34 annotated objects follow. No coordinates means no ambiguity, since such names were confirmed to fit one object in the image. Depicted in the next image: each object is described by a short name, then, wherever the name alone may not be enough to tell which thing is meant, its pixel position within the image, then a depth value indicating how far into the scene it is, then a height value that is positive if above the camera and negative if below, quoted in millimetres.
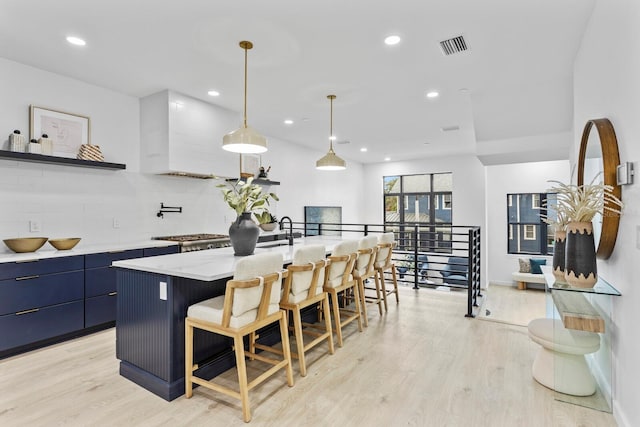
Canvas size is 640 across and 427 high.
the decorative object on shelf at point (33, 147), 3359 +665
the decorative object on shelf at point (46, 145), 3438 +707
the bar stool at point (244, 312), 2039 -633
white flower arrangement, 1974 +72
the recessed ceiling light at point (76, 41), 2928 +1517
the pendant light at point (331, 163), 4211 +642
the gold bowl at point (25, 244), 3195 -287
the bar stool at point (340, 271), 3137 -548
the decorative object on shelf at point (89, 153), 3782 +688
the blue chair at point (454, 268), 8294 -1367
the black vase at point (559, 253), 2404 -284
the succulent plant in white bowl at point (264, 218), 3135 -41
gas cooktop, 4383 -322
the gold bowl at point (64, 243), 3404 -300
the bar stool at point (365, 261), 3607 -520
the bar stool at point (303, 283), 2590 -557
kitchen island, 2260 -746
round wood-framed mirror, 1982 +305
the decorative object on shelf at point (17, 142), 3248 +694
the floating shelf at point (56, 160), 3164 +549
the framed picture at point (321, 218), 7371 -94
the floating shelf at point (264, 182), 5752 +560
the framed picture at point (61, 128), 3506 +928
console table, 2074 -657
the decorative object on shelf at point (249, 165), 5416 +818
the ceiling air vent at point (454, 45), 2891 +1478
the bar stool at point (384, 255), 4078 -504
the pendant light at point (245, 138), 2936 +659
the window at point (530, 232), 8109 -437
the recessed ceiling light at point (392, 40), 2850 +1485
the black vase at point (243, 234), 2924 -176
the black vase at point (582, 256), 2084 -261
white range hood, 4176 +1017
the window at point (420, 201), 9031 +350
